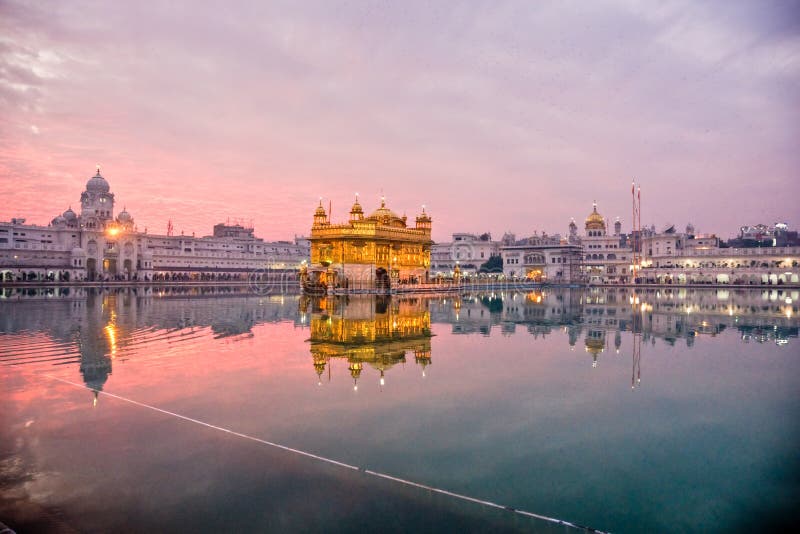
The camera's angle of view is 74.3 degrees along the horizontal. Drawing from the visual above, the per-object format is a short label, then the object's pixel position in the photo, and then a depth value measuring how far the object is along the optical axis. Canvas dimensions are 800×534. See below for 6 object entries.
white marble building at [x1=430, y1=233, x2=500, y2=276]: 120.31
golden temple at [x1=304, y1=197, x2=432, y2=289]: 53.88
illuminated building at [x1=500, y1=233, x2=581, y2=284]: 102.69
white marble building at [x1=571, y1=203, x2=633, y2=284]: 103.69
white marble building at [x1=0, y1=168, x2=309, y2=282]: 79.38
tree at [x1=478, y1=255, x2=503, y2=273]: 113.12
